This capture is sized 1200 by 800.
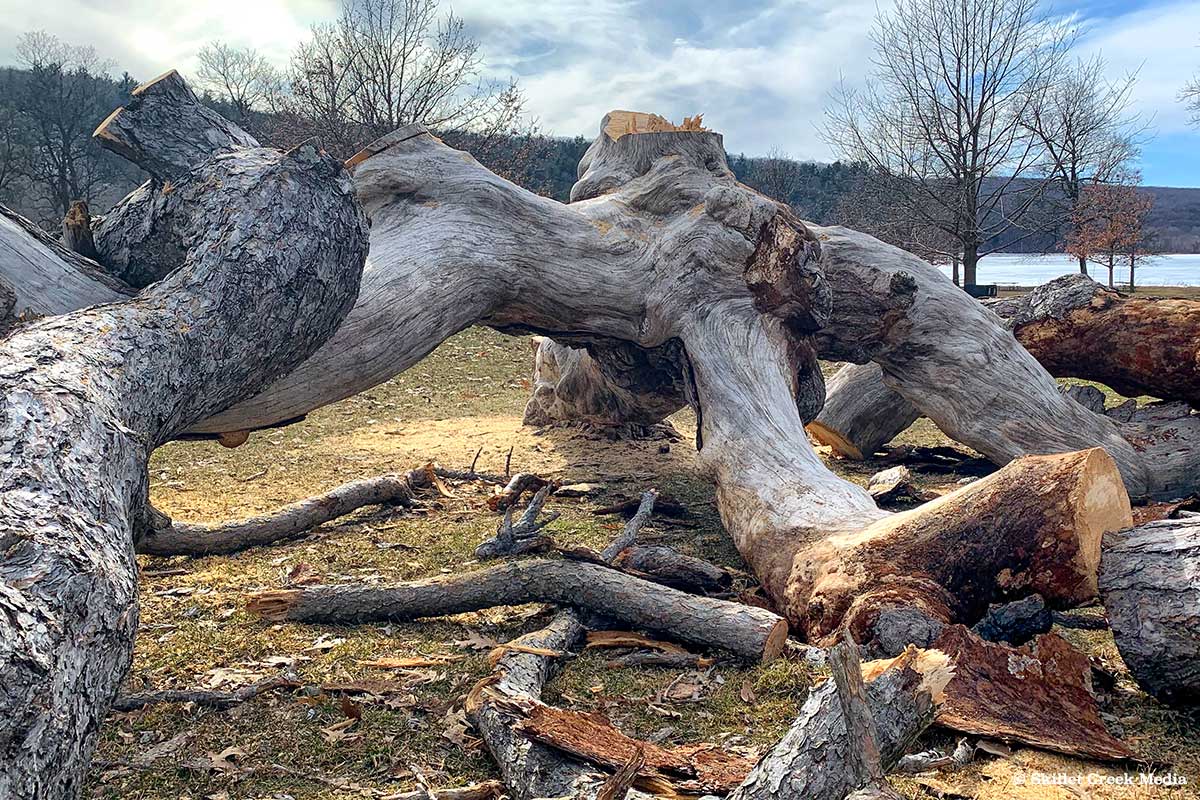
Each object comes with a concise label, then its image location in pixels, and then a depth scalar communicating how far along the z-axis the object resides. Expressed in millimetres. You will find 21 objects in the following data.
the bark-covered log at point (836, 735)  1793
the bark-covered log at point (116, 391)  1654
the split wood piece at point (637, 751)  2156
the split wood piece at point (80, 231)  4031
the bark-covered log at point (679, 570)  3891
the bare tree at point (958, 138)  20031
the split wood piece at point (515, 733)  2223
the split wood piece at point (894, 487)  5629
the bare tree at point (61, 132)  27297
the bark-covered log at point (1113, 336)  5805
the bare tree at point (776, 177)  29062
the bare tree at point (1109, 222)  25203
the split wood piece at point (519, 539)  4492
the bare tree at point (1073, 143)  23078
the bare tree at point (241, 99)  25069
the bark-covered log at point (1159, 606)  2787
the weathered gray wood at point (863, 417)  7379
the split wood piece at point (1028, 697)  2578
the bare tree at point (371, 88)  20266
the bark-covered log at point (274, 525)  4570
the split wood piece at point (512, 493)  5672
